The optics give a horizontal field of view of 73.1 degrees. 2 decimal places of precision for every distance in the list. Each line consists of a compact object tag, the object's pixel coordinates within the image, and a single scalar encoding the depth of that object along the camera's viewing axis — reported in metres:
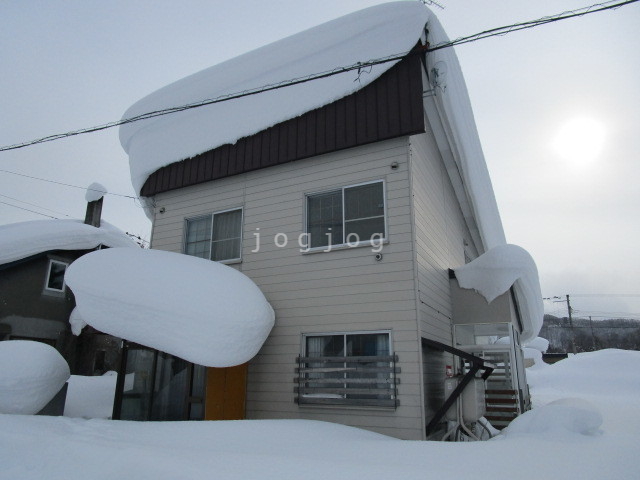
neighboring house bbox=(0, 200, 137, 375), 15.09
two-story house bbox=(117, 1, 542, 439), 7.00
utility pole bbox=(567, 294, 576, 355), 48.86
